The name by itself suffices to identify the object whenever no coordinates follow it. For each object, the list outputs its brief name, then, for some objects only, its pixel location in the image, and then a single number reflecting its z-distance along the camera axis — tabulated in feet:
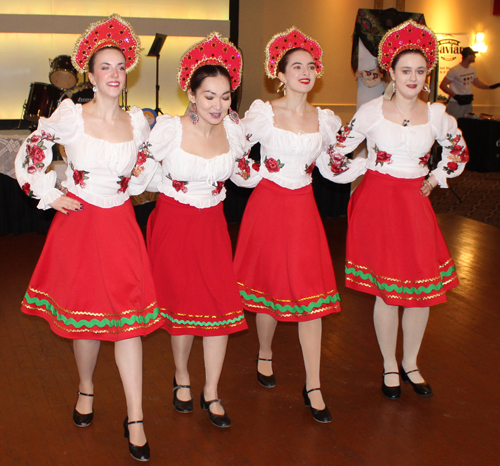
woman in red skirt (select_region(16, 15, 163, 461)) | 7.50
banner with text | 35.04
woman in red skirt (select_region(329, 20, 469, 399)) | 8.96
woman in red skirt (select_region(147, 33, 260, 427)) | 7.97
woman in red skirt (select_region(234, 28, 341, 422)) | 8.70
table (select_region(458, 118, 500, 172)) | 30.09
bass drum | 17.90
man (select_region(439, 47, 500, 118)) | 30.60
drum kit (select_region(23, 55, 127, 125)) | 18.43
